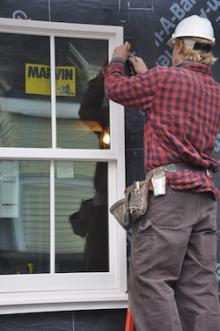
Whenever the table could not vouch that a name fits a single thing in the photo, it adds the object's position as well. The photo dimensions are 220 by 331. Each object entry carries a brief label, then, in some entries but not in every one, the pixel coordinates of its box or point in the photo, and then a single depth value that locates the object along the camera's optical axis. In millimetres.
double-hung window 6965
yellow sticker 7133
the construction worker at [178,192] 5625
